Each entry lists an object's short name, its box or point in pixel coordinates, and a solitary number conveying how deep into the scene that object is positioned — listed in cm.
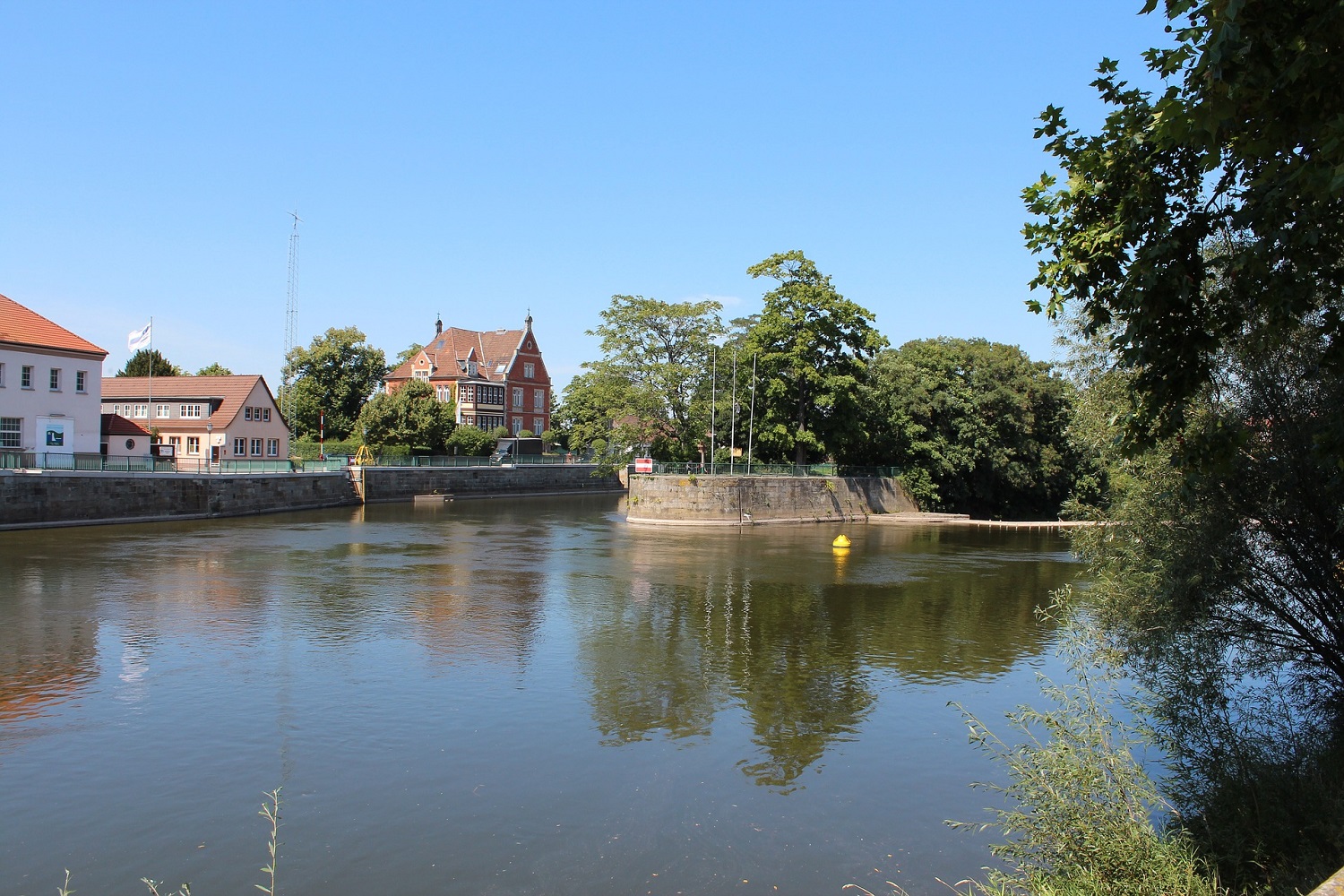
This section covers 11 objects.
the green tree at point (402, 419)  6962
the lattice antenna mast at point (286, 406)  7788
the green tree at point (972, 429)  5766
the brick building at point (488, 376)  8688
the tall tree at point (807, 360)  5356
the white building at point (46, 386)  4347
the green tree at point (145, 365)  7812
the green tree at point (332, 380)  8312
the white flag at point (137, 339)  5112
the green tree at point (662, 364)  5719
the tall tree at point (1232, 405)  753
